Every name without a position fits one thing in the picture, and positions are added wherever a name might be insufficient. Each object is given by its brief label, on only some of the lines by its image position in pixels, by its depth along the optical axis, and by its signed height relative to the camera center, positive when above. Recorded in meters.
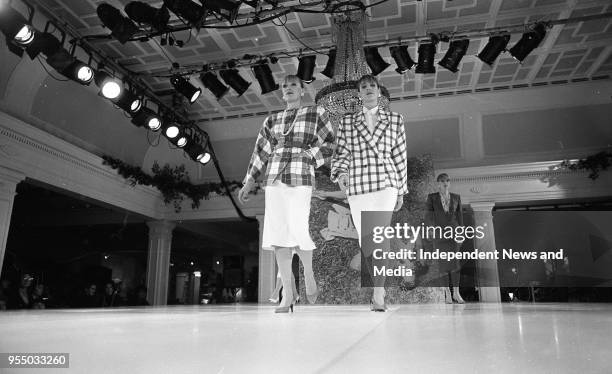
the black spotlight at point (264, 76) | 8.20 +3.61
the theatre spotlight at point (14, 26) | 5.36 +3.00
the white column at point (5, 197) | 7.21 +1.31
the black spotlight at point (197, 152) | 9.59 +2.67
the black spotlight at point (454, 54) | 7.22 +3.56
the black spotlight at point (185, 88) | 8.09 +3.36
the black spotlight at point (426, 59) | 7.25 +3.52
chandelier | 4.85 +2.56
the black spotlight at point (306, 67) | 7.84 +3.60
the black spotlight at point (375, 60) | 7.57 +3.58
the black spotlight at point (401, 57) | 7.49 +3.61
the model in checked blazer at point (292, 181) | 2.74 +0.58
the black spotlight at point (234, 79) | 8.31 +3.60
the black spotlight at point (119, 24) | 5.88 +3.25
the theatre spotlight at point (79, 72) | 6.54 +2.98
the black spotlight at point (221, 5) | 5.59 +3.32
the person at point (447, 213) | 4.65 +0.66
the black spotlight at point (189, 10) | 5.60 +3.30
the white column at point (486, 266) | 5.31 +0.16
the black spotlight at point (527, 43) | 7.07 +3.67
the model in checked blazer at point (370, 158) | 2.93 +0.79
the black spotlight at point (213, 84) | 8.20 +3.48
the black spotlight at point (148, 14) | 5.72 +3.33
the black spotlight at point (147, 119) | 8.18 +2.86
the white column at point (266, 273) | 10.71 +0.13
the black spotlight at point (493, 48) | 7.22 +3.66
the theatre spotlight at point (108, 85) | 7.14 +3.05
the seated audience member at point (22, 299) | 7.83 -0.35
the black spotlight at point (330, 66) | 7.42 +3.48
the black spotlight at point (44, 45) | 5.97 +3.10
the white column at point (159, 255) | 11.59 +0.62
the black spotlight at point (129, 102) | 7.56 +2.95
